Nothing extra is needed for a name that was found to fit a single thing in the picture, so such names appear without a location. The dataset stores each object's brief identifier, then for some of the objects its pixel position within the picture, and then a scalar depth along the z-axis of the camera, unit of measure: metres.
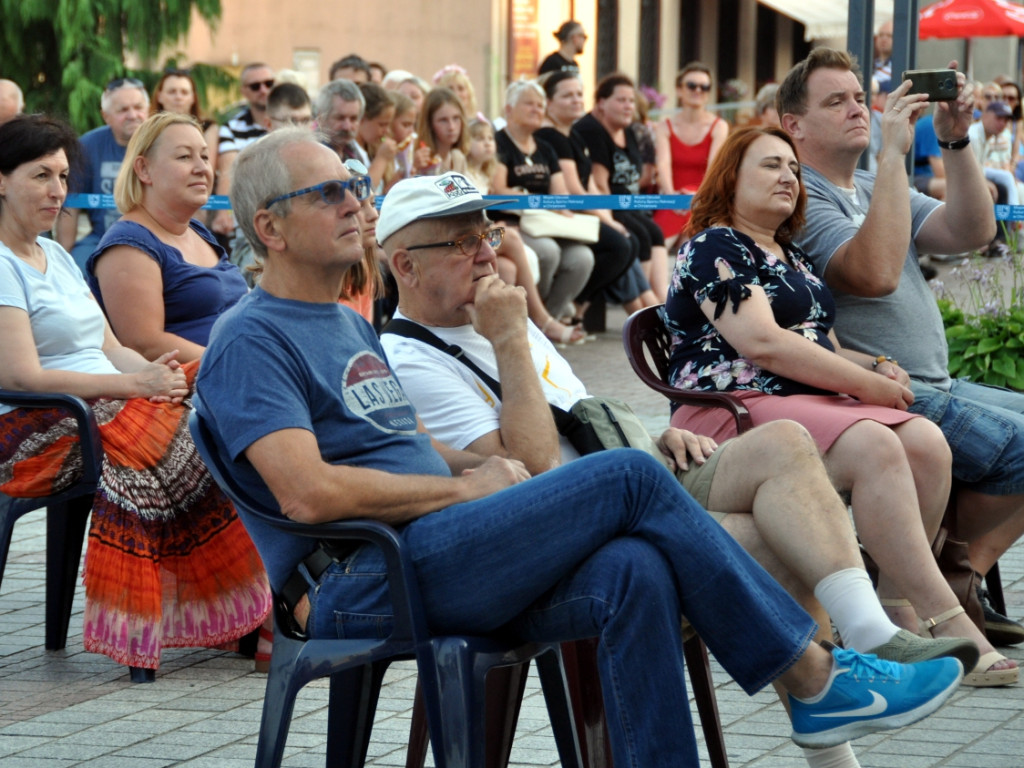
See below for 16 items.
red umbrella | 40.34
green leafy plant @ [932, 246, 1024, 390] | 12.82
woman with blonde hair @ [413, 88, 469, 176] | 21.41
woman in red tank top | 27.20
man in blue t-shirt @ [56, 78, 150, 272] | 18.61
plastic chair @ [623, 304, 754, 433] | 8.78
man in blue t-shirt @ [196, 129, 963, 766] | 5.94
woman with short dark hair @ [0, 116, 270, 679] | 9.48
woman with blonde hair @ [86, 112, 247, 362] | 10.01
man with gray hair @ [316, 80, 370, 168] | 18.27
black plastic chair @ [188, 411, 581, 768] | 5.97
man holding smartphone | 9.45
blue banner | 18.78
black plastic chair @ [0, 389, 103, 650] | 9.48
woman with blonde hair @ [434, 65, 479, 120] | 23.62
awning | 49.61
